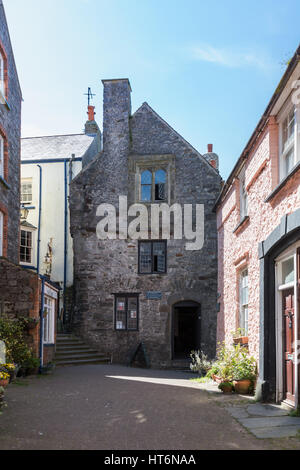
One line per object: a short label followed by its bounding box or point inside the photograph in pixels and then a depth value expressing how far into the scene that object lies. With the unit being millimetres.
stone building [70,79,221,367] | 17172
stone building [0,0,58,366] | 13109
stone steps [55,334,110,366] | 15742
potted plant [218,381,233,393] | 9836
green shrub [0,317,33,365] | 12289
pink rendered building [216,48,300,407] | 7633
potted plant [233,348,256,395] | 9602
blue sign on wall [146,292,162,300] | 17266
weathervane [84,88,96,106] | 24141
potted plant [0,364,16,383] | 11086
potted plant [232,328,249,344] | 10594
